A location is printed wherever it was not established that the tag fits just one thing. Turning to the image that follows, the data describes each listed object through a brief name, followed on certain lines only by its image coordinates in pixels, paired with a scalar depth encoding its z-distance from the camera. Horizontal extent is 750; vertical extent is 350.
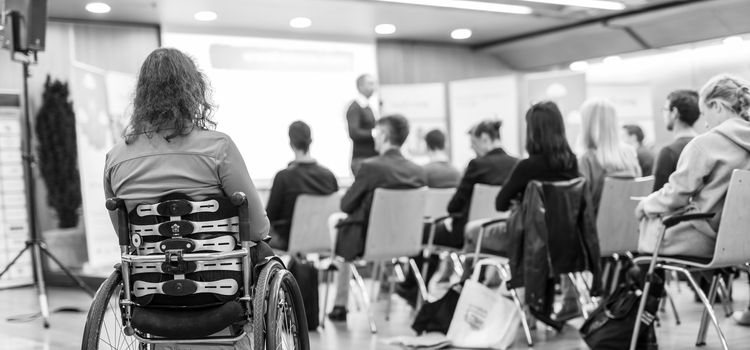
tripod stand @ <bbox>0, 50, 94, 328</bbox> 5.83
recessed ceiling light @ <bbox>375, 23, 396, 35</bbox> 10.34
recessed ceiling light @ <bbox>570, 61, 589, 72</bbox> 11.92
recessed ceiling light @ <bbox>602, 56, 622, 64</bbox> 11.52
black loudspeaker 5.79
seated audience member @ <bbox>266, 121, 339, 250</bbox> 5.75
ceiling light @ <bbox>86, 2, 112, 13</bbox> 8.61
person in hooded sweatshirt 3.94
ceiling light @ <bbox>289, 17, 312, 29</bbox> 9.71
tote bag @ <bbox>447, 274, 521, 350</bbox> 4.62
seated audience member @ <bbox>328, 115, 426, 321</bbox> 5.59
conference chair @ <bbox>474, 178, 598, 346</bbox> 4.72
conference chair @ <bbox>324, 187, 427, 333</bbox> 5.48
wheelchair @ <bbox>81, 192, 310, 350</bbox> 2.70
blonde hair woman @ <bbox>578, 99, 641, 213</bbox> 5.39
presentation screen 9.91
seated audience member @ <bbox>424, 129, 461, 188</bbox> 7.23
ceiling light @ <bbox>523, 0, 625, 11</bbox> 9.34
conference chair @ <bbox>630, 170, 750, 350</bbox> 3.78
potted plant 8.79
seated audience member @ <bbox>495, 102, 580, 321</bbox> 4.84
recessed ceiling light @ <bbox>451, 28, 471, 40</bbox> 11.02
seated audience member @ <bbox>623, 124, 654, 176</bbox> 6.54
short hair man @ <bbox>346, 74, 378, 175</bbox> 7.67
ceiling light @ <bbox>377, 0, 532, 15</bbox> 9.09
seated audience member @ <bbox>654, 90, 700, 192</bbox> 4.84
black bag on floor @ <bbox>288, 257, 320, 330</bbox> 5.38
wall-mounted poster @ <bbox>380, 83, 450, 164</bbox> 10.94
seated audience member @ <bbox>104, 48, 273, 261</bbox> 2.82
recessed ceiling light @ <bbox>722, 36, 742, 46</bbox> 9.93
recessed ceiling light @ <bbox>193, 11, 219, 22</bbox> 9.14
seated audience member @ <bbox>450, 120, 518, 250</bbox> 5.98
